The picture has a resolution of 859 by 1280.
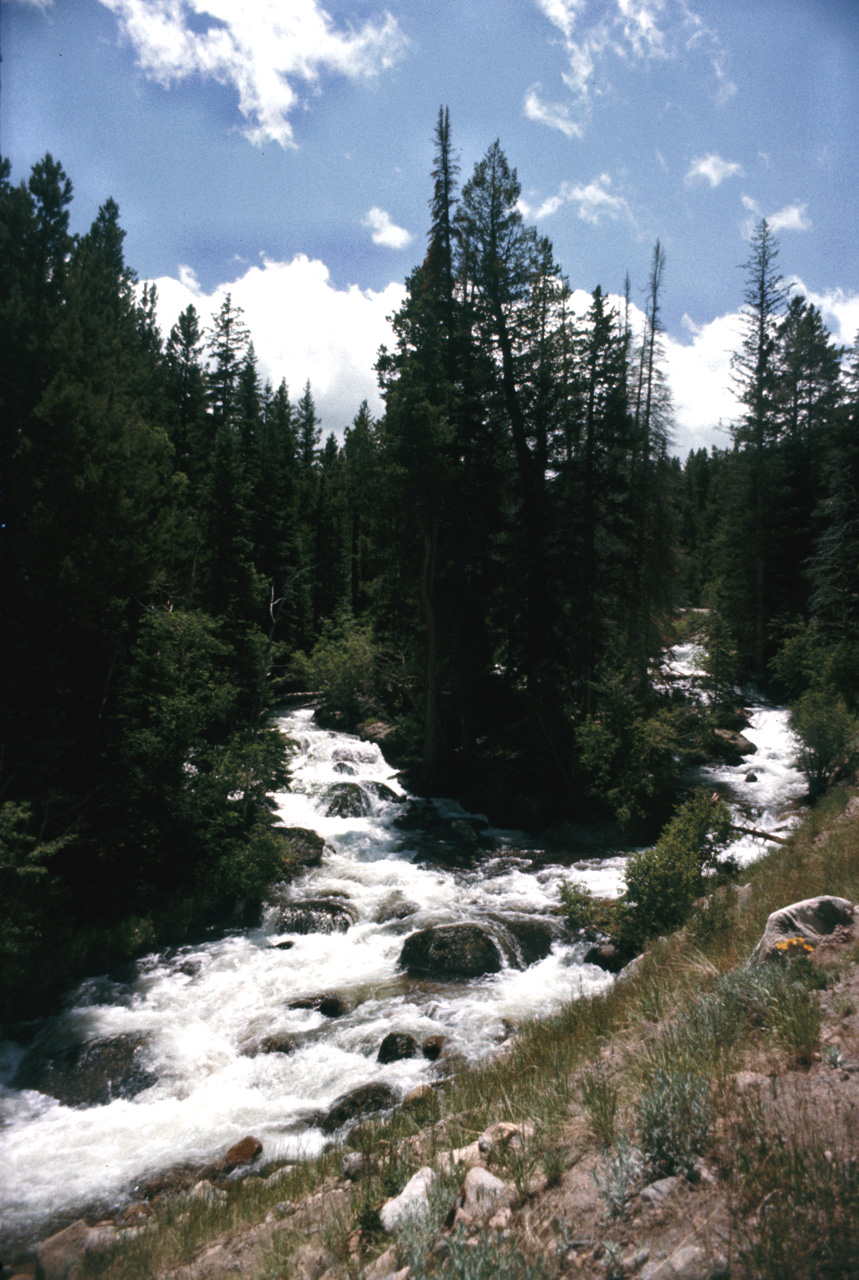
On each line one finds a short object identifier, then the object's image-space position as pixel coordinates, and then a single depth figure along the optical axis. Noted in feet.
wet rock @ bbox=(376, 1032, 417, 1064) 26.37
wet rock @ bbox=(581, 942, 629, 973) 32.19
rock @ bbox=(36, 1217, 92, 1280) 16.44
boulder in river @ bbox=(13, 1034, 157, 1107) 25.59
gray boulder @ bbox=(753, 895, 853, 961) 17.63
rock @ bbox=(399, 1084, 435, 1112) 21.31
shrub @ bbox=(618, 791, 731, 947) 29.48
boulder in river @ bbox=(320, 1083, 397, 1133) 23.00
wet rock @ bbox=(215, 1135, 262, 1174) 21.16
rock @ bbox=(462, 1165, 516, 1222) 11.60
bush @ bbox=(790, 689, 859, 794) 51.75
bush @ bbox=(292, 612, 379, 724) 81.35
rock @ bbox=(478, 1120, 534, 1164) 13.47
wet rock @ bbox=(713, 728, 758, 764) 69.02
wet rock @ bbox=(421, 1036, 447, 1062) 26.23
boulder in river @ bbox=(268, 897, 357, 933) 39.34
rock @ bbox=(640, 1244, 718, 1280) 8.64
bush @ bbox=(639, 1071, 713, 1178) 10.93
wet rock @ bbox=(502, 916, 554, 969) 34.50
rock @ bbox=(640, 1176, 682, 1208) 10.23
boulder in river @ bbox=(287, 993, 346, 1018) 30.27
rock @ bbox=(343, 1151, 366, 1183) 16.97
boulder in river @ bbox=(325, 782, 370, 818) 59.00
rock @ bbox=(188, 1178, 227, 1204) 18.60
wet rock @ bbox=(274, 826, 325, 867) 47.11
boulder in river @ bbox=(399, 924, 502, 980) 33.30
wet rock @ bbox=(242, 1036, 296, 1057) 27.66
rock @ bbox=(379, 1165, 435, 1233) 12.48
